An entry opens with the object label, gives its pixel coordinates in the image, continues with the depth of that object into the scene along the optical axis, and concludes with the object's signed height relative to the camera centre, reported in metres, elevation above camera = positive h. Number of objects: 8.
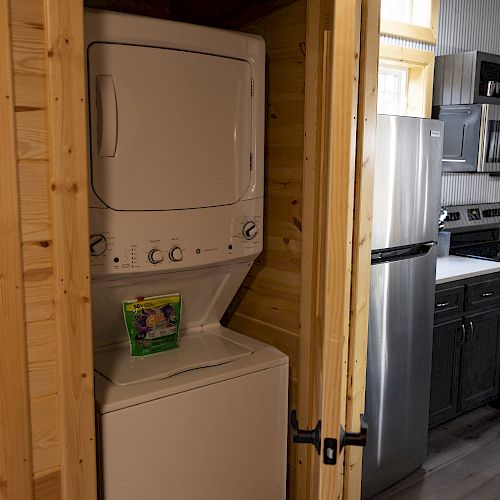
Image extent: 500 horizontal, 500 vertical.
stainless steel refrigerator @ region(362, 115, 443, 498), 2.63 -0.59
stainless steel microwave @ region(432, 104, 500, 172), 3.80 +0.15
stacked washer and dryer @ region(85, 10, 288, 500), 1.70 -0.26
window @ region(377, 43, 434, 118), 3.85 +0.47
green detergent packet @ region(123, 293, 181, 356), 1.96 -0.52
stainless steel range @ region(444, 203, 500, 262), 4.12 -0.47
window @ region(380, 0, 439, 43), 3.73 +0.88
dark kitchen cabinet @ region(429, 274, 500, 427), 3.30 -1.02
